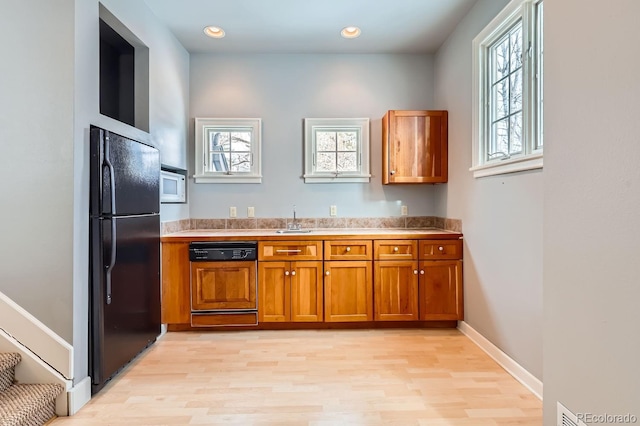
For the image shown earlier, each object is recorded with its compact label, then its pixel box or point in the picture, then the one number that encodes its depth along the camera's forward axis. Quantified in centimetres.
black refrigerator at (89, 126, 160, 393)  201
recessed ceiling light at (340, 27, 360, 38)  314
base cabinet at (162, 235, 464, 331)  305
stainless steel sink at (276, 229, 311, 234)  336
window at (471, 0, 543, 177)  208
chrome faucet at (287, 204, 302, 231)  360
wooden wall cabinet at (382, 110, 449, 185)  334
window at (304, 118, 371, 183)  364
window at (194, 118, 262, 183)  361
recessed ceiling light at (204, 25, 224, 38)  312
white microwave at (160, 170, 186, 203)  302
